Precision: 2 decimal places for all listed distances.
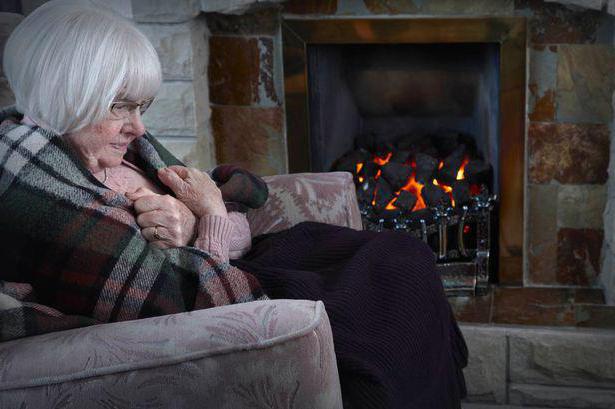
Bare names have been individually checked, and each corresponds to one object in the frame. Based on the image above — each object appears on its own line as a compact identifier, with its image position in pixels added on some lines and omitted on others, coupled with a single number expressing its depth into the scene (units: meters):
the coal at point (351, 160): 2.64
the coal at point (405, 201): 2.51
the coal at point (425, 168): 2.55
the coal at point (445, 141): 2.63
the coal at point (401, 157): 2.61
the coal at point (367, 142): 2.71
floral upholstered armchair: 1.05
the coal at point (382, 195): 2.52
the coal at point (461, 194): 2.50
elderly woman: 1.19
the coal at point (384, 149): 2.65
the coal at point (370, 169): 2.61
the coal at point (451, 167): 2.54
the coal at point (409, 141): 2.66
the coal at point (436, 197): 2.50
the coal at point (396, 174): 2.54
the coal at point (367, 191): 2.54
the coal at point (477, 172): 2.53
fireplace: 2.36
